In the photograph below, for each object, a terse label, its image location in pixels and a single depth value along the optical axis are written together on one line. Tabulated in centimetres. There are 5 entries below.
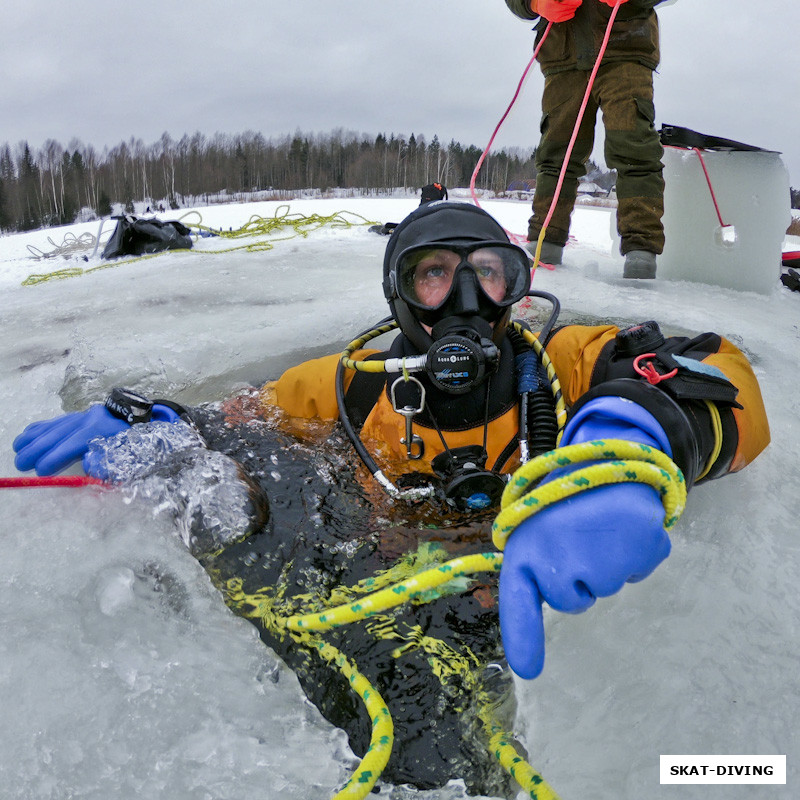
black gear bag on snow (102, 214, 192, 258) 550
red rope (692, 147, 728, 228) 334
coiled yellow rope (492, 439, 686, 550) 84
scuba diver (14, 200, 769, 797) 88
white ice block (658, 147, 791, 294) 331
